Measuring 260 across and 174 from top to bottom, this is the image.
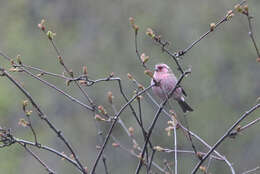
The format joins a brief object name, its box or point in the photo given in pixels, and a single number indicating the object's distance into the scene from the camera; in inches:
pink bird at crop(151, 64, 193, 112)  426.3
